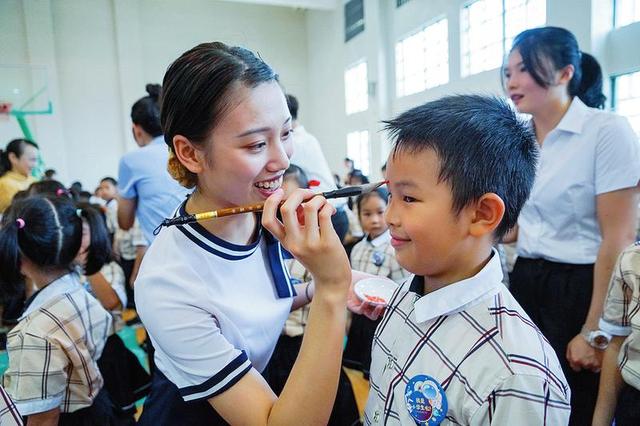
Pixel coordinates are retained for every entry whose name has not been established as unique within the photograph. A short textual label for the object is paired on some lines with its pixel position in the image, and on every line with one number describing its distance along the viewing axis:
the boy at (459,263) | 0.70
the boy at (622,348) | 0.99
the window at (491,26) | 5.29
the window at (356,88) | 8.88
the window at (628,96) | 4.27
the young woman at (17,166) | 3.06
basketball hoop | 8.10
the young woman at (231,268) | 0.72
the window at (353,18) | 8.58
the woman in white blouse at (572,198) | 1.28
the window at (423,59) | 6.92
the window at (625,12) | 4.19
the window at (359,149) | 8.90
